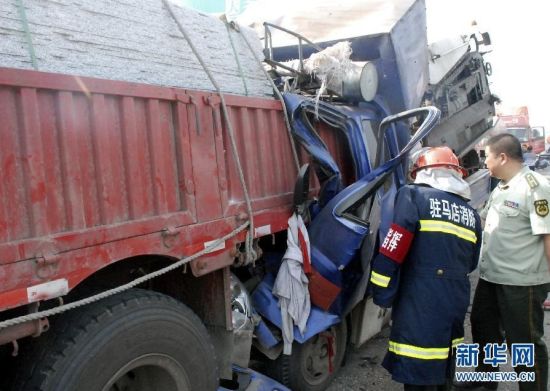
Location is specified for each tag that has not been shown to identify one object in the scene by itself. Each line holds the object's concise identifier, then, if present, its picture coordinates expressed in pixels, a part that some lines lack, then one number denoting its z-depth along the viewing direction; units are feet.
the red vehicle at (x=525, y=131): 63.10
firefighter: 8.89
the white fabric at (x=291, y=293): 9.36
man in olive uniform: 9.85
